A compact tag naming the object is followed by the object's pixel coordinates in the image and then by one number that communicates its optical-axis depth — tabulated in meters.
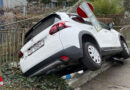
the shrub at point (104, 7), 14.73
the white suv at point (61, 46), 4.54
